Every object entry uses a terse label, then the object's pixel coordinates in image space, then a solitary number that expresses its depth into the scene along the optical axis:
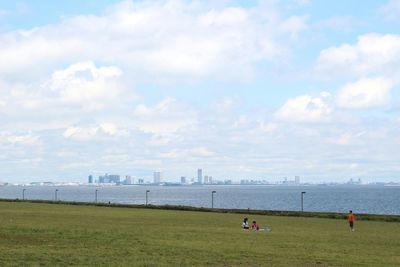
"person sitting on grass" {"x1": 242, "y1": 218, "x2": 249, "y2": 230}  43.41
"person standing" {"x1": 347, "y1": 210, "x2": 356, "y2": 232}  44.94
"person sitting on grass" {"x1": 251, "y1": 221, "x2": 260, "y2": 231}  42.43
